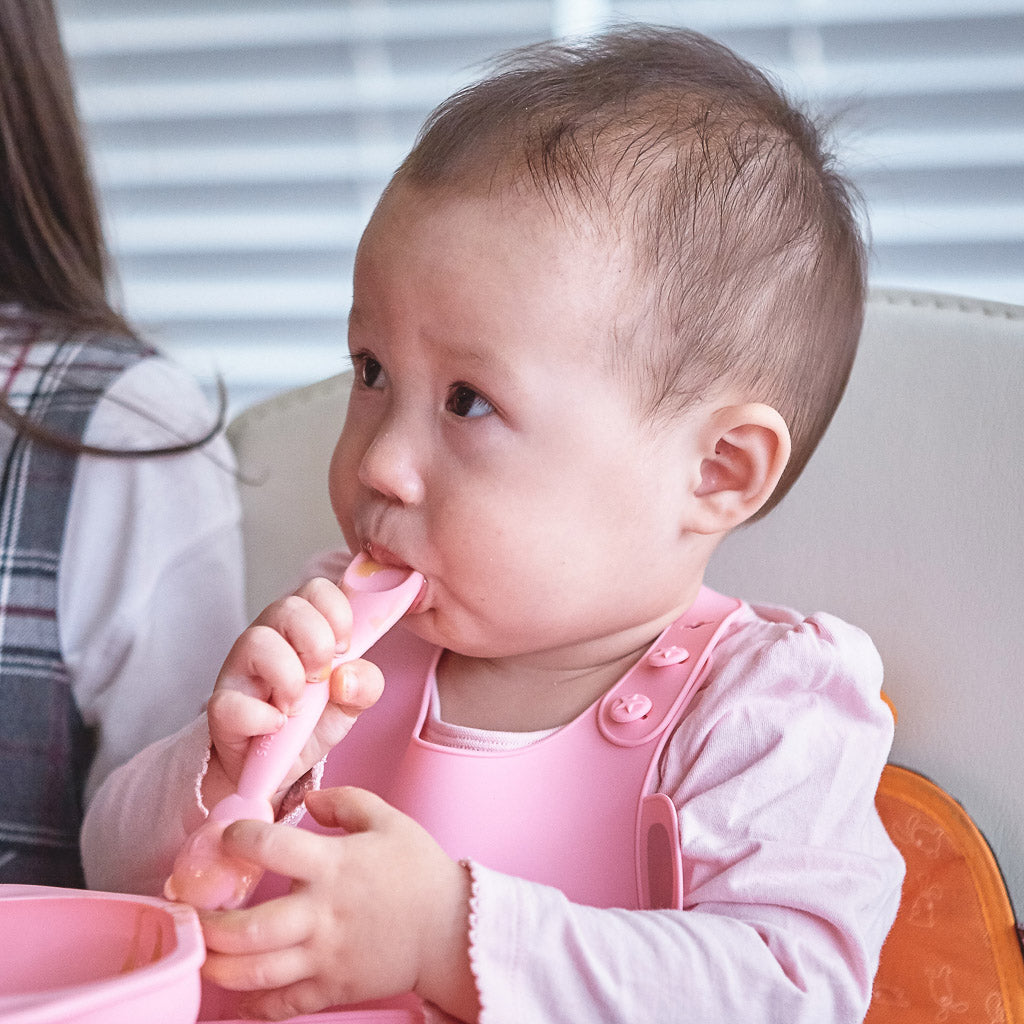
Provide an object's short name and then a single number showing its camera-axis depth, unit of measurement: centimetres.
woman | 90
